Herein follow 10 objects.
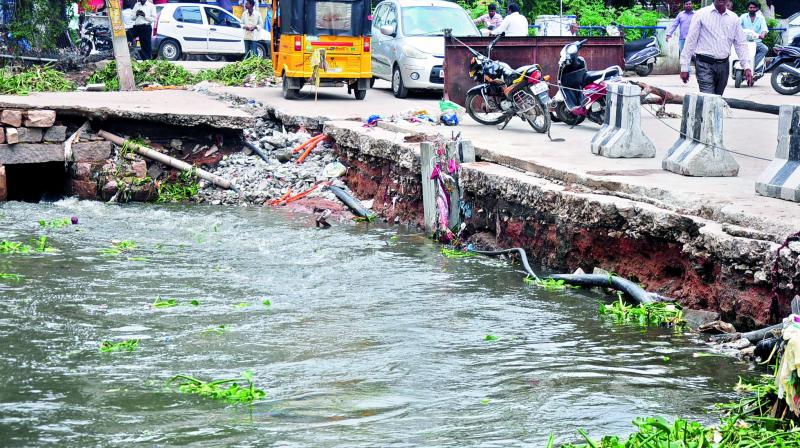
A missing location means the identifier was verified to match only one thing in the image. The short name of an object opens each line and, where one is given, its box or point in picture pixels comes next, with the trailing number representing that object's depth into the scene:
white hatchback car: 30.52
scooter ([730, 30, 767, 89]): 21.67
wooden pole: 19.59
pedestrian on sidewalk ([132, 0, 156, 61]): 25.67
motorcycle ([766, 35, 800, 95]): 19.56
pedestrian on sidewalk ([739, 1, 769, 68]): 23.36
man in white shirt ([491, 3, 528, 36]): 20.70
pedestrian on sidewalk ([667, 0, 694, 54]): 22.75
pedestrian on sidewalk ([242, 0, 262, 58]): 28.70
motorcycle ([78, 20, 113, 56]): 28.14
